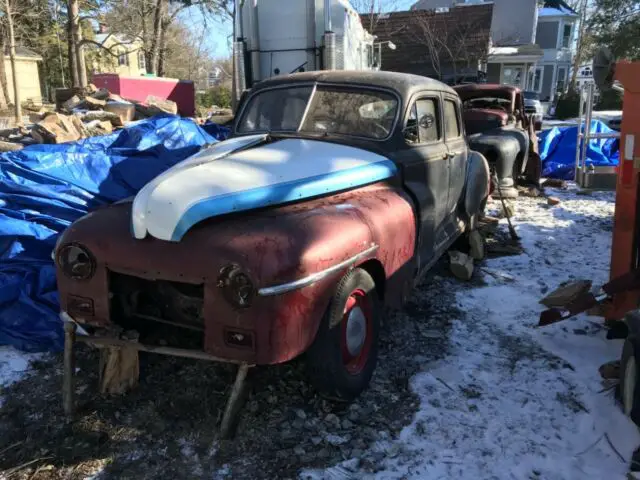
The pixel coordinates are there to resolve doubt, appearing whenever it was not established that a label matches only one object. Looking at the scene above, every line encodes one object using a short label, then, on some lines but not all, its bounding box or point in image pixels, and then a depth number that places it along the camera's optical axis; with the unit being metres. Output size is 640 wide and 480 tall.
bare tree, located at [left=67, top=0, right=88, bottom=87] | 18.02
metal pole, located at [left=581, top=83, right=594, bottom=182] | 5.21
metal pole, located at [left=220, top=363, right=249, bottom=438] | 2.79
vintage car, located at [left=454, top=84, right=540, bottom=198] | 8.82
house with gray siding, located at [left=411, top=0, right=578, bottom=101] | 29.30
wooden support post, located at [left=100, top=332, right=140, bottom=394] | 3.31
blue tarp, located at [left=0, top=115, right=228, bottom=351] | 4.13
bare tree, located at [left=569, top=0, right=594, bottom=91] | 37.28
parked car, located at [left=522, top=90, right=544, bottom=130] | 13.99
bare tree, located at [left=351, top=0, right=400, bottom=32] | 19.91
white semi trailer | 9.11
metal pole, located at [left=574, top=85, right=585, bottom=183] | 7.60
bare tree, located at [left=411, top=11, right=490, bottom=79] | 21.94
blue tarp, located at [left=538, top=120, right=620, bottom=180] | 11.14
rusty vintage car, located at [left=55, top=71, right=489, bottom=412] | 2.66
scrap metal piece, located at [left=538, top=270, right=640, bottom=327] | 3.79
